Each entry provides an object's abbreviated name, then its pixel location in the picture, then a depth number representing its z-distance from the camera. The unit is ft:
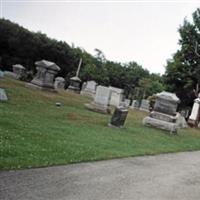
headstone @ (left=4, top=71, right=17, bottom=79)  121.64
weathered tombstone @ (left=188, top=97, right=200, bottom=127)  106.80
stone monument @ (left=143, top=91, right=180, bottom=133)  73.15
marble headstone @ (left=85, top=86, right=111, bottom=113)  76.95
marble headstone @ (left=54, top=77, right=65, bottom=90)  138.31
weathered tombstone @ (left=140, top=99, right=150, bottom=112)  148.36
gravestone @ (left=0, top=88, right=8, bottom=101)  54.32
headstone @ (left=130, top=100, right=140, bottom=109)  151.23
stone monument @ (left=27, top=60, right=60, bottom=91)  88.74
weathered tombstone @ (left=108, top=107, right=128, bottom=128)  58.18
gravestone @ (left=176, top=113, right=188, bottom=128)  88.61
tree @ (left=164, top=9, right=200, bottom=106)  128.88
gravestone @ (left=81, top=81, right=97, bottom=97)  136.42
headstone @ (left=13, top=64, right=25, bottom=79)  124.96
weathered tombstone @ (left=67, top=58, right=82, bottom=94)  137.18
